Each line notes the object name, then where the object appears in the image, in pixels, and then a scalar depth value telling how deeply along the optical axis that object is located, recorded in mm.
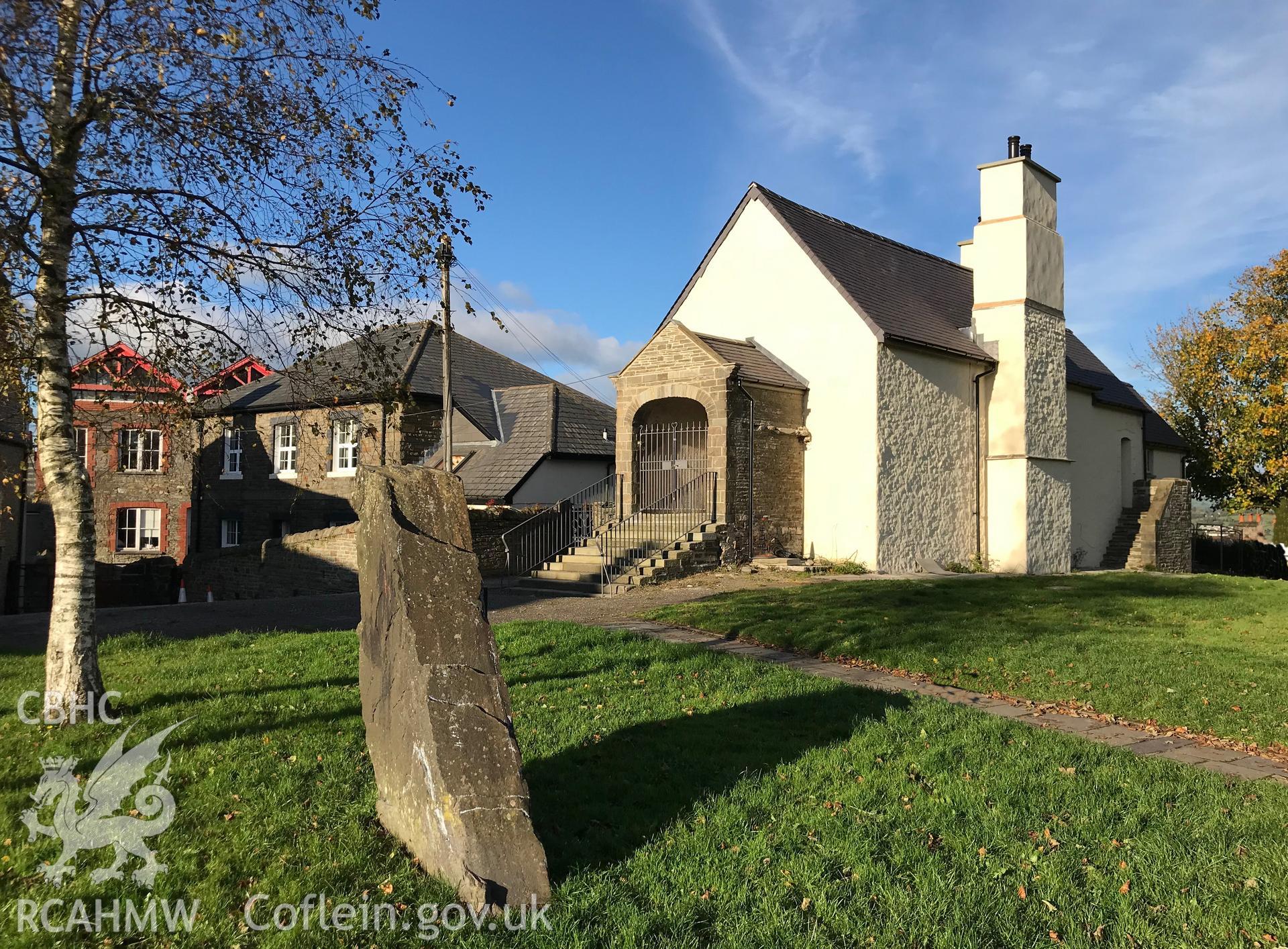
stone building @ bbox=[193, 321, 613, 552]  23578
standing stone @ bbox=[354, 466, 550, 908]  4023
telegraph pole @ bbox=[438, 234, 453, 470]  19469
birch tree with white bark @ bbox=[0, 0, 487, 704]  6164
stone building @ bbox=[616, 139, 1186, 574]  19031
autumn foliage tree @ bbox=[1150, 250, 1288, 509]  29172
